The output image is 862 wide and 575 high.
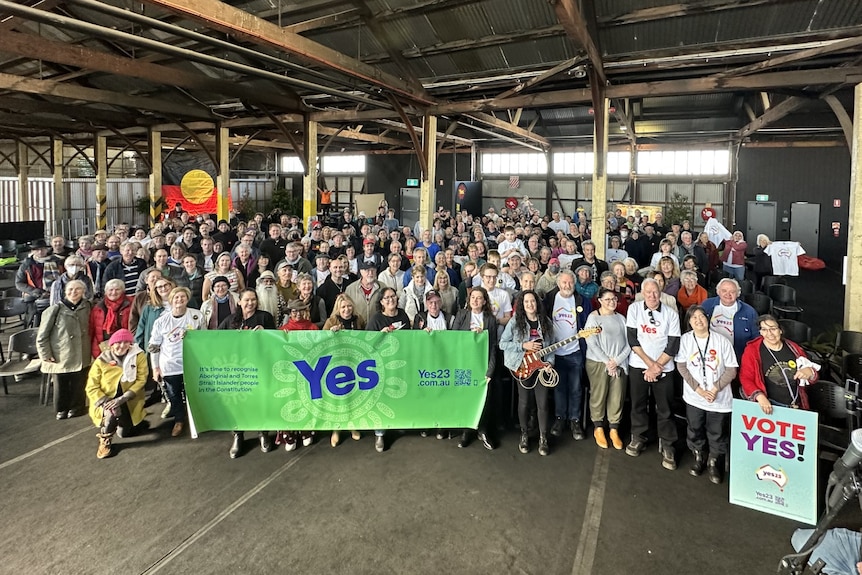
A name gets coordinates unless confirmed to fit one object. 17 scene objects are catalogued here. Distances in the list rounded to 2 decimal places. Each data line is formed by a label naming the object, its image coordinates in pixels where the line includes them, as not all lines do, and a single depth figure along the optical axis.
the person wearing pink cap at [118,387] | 4.84
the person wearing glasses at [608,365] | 4.87
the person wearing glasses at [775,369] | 4.21
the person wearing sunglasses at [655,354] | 4.63
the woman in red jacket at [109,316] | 5.57
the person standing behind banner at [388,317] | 5.01
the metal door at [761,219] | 19.41
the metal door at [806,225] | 18.72
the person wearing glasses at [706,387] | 4.39
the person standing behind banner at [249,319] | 4.93
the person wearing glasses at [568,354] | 5.09
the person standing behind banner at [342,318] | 5.04
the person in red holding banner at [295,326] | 4.95
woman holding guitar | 4.86
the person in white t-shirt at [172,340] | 5.00
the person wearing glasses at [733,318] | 4.96
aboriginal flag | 17.42
